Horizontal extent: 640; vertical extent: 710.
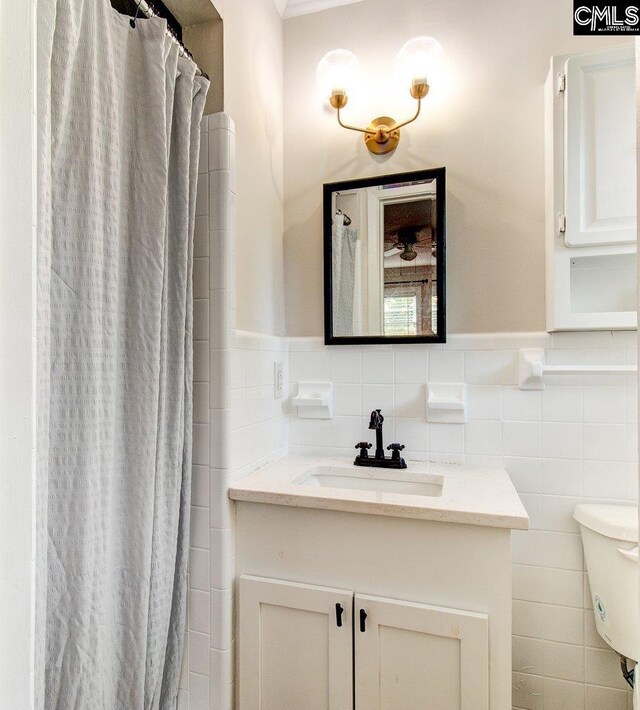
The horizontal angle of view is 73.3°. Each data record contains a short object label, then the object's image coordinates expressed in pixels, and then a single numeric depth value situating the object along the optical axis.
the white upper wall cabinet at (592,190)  1.24
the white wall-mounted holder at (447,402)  1.46
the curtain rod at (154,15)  1.04
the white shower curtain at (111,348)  0.81
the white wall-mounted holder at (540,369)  1.33
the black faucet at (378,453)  1.44
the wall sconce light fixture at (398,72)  1.44
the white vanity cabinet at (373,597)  1.03
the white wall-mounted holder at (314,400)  1.60
